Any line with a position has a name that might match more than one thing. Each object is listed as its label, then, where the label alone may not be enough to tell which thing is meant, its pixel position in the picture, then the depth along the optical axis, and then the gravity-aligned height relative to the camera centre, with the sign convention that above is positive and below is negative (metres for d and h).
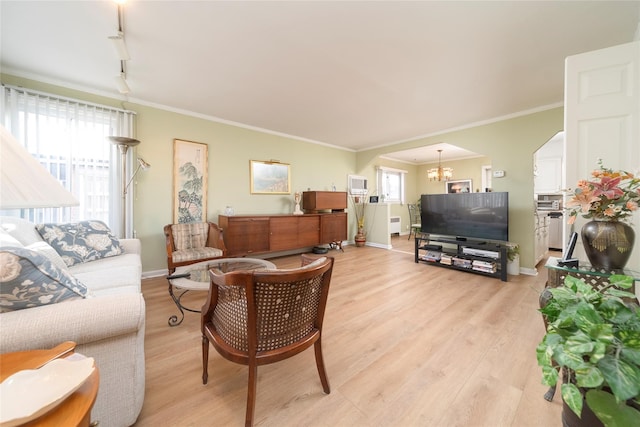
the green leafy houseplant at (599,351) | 0.59 -0.39
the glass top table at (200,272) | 1.79 -0.57
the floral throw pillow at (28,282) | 0.89 -0.29
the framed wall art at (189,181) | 3.62 +0.45
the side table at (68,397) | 0.55 -0.49
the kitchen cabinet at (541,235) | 3.98 -0.48
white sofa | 0.86 -0.50
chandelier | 6.01 +0.94
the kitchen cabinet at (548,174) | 5.67 +0.86
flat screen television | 3.50 -0.08
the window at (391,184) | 6.92 +0.81
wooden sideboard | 3.77 -0.41
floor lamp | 3.15 +0.19
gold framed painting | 4.48 +0.64
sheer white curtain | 2.62 +0.80
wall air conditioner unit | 6.18 +0.67
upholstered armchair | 2.98 -0.49
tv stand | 3.44 -0.73
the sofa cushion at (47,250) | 1.76 -0.32
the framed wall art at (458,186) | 7.09 +0.74
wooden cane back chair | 1.04 -0.53
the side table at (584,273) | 1.41 -0.39
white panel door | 1.57 +0.68
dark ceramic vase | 1.37 -0.19
